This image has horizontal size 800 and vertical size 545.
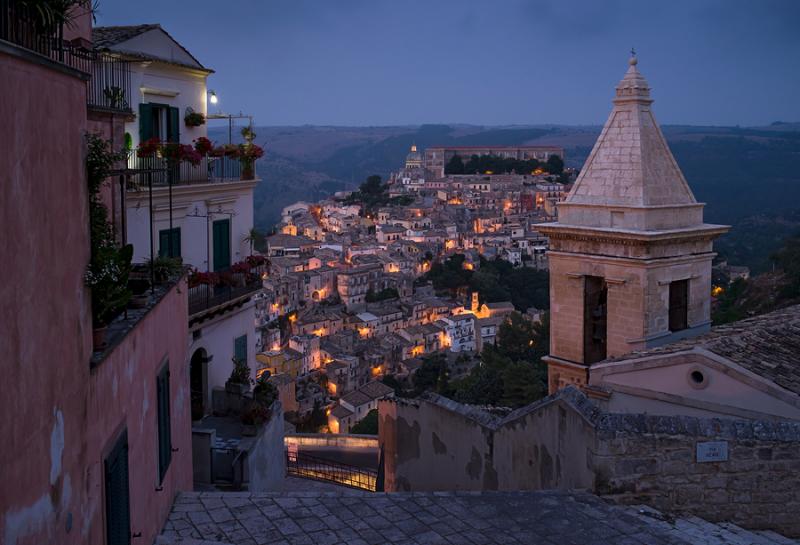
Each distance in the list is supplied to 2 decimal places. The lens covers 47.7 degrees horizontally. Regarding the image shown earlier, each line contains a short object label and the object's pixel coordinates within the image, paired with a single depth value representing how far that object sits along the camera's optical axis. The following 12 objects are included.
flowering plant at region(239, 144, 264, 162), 15.79
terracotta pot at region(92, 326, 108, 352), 5.38
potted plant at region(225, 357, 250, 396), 13.73
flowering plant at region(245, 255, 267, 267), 15.52
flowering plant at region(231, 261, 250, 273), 14.87
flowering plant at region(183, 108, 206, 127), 15.02
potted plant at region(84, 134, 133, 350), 5.40
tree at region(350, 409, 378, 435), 48.03
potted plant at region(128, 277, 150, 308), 6.50
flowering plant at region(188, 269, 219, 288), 13.30
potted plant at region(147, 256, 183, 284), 7.85
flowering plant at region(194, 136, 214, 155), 14.16
